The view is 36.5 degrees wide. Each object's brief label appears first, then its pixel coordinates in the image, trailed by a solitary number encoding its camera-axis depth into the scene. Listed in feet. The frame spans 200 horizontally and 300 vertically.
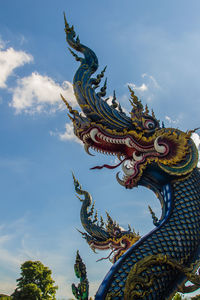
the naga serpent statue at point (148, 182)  18.89
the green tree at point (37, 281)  65.98
